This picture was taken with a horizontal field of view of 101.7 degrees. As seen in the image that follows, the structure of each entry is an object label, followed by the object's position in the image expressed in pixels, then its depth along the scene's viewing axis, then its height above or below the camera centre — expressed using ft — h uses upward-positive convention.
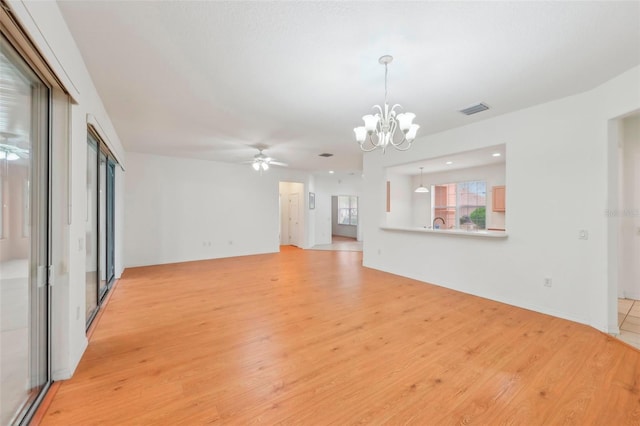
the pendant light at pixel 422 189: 25.98 +2.44
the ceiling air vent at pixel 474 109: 11.25 +4.65
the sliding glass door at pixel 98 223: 10.07 -0.46
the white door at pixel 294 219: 31.31 -0.70
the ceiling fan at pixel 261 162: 18.22 +3.65
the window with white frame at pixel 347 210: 39.68 +0.51
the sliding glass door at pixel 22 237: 4.76 -0.49
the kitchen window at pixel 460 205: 24.53 +0.88
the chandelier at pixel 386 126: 8.28 +2.89
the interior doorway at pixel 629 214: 12.82 -0.02
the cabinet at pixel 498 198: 21.22 +1.28
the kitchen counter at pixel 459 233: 12.68 -1.06
